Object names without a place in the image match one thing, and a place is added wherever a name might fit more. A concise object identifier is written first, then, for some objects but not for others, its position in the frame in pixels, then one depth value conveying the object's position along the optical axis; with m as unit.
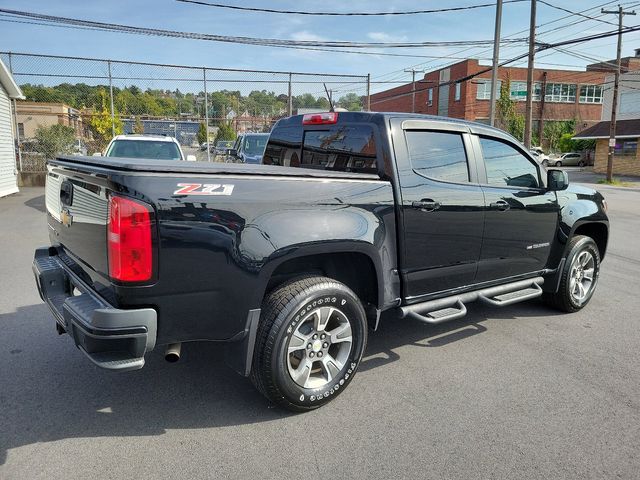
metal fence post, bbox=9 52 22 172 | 17.72
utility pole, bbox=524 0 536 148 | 22.95
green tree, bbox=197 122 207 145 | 25.77
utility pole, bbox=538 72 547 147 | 46.90
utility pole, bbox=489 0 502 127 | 18.80
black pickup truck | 2.72
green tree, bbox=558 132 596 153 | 49.26
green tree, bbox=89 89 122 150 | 18.50
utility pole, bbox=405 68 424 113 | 53.12
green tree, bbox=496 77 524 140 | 46.41
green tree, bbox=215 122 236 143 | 32.66
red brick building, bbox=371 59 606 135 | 50.75
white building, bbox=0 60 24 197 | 15.60
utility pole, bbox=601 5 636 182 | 27.27
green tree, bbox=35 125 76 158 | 18.66
